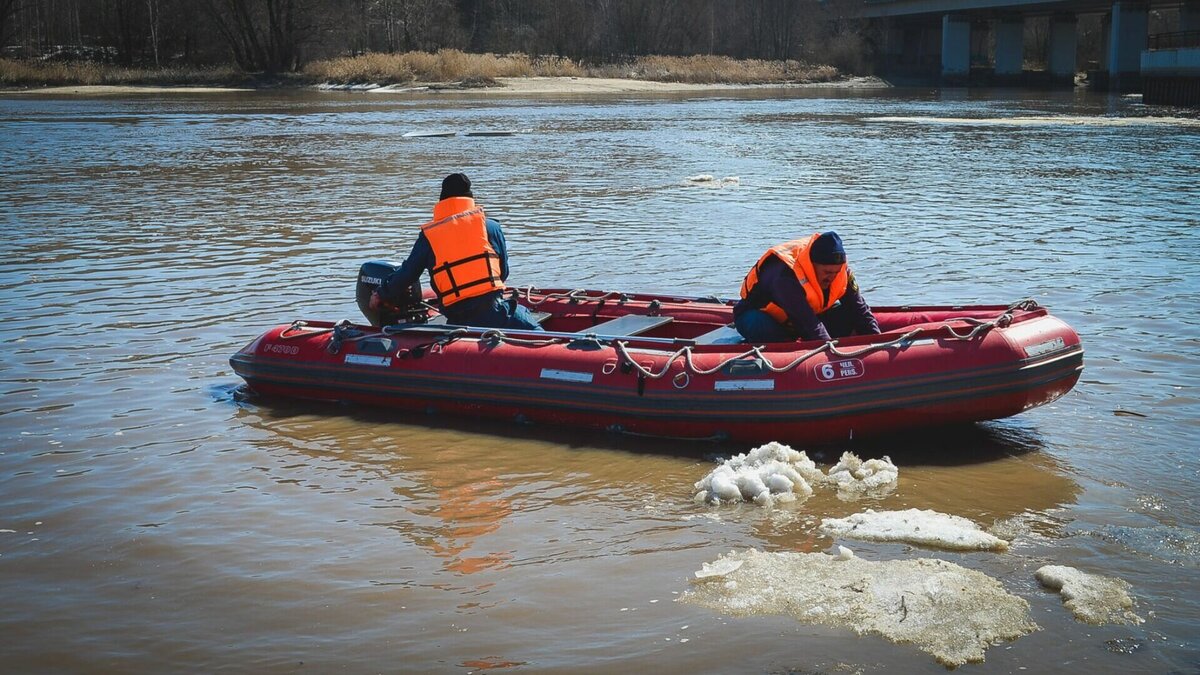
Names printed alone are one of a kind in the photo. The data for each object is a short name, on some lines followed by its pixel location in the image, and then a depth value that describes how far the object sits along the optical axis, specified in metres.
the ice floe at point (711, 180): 18.38
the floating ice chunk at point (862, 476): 5.96
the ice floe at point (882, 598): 4.41
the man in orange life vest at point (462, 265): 7.38
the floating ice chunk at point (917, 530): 5.18
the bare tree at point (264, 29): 55.12
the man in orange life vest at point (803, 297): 6.71
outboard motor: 7.94
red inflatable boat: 6.43
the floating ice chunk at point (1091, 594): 4.54
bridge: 39.26
